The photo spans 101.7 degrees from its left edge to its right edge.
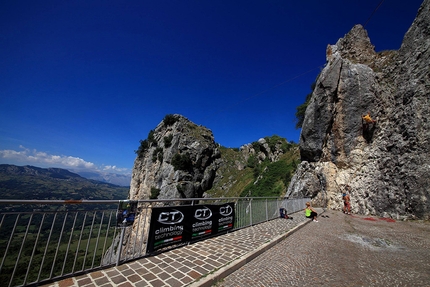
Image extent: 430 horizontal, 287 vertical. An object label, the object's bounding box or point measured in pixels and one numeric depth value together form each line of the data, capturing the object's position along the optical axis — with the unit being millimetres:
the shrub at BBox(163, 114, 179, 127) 44756
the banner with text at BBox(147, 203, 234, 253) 5109
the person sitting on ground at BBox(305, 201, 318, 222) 11500
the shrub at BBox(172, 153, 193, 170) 36875
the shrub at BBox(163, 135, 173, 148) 41262
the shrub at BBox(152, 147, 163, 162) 41559
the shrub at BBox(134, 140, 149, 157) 49594
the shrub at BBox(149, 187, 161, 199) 36906
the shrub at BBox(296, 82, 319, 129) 36688
